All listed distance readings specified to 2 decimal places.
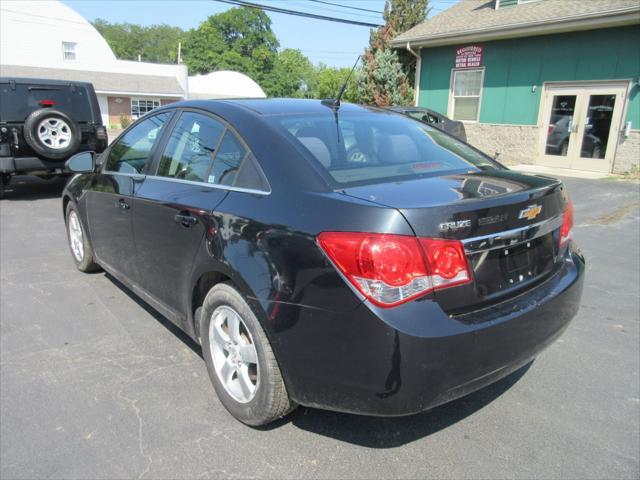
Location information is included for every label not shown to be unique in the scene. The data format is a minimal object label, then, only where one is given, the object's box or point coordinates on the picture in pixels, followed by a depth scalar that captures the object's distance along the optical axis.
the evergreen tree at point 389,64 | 17.09
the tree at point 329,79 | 57.21
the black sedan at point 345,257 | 1.97
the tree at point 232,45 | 74.25
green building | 11.78
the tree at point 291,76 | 76.94
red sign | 14.64
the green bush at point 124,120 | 34.41
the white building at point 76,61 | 33.41
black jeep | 8.07
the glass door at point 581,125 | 12.10
